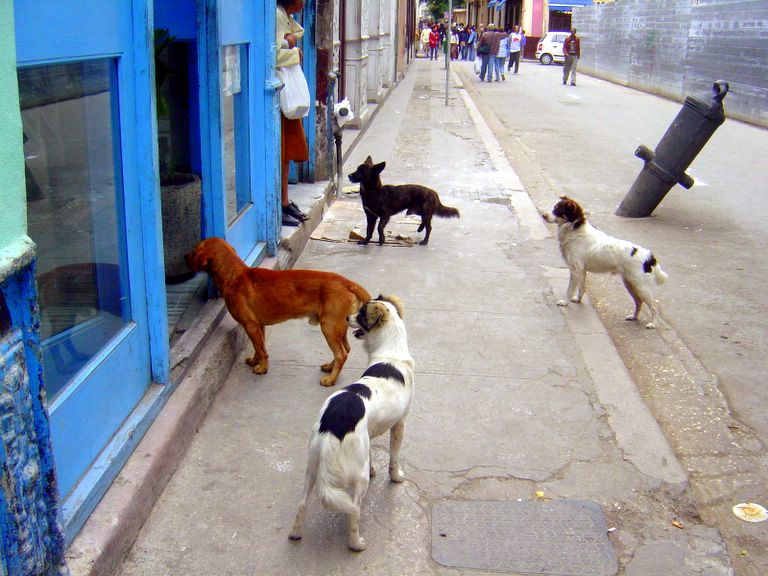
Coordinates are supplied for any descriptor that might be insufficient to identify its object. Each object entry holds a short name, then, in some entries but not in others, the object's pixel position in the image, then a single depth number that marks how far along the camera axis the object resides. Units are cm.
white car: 4434
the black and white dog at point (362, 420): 295
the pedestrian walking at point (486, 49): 2941
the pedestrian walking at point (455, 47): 4959
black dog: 738
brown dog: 446
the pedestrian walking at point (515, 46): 3381
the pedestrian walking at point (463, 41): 4819
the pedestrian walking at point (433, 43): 4756
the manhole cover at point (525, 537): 315
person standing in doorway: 660
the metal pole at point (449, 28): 1978
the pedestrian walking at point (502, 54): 3015
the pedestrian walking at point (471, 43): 4418
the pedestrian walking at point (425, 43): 5525
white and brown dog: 580
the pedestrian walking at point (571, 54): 2869
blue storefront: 284
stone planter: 542
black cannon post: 895
